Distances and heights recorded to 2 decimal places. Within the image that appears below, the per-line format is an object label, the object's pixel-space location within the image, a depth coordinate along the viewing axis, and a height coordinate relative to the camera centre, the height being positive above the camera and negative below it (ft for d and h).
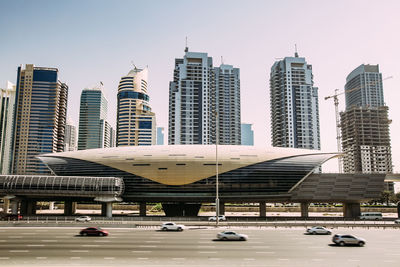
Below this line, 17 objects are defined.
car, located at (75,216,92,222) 199.72 -26.35
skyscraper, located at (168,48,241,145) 645.92 +125.87
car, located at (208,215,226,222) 208.95 -27.26
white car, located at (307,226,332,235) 144.46 -24.28
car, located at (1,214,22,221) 208.44 -26.74
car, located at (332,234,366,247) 110.54 -22.07
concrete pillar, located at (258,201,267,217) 288.08 -27.11
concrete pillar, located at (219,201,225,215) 282.03 -26.80
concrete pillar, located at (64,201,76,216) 287.48 -27.80
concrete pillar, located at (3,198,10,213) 250.86 -21.46
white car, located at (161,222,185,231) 152.25 -23.89
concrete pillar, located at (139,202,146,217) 294.87 -29.26
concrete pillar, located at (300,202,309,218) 284.41 -27.63
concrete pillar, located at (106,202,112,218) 255.09 -25.50
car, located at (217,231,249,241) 119.85 -22.31
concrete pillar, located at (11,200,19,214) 252.62 -23.03
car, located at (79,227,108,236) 128.67 -22.34
